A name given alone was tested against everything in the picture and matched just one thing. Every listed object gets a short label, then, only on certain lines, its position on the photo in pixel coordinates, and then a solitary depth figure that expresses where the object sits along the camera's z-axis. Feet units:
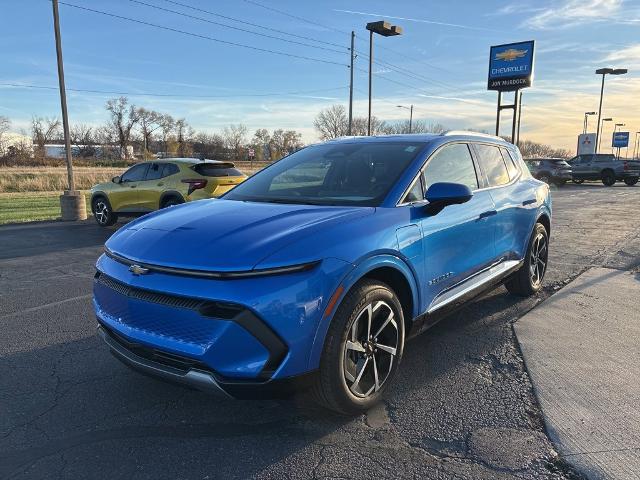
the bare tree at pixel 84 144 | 287.07
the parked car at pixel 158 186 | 35.19
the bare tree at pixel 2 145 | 200.01
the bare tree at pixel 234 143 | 357.20
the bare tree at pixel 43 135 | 236.34
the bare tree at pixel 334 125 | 239.48
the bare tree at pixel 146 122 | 347.77
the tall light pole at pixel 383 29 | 78.99
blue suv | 8.22
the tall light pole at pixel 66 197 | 42.93
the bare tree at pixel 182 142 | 321.11
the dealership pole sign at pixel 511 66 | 100.22
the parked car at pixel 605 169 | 104.42
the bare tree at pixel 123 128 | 323.00
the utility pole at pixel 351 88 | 100.06
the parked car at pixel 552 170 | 98.84
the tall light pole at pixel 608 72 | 151.12
